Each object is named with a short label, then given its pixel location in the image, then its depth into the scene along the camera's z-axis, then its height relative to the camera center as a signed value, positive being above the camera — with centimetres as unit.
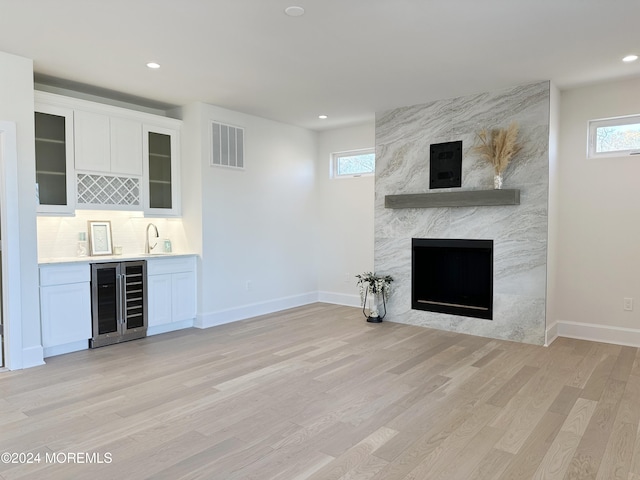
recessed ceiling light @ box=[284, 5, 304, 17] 282 +142
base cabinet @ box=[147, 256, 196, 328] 479 -77
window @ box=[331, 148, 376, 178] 635 +92
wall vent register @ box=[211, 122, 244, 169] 527 +99
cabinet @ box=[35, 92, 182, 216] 412 +70
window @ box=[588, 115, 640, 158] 435 +90
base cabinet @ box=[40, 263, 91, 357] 392 -80
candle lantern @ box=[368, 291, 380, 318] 545 -105
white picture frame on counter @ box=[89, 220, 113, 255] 464 -16
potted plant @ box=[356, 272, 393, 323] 544 -88
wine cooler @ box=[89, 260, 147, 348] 432 -83
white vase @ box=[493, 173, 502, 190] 454 +45
